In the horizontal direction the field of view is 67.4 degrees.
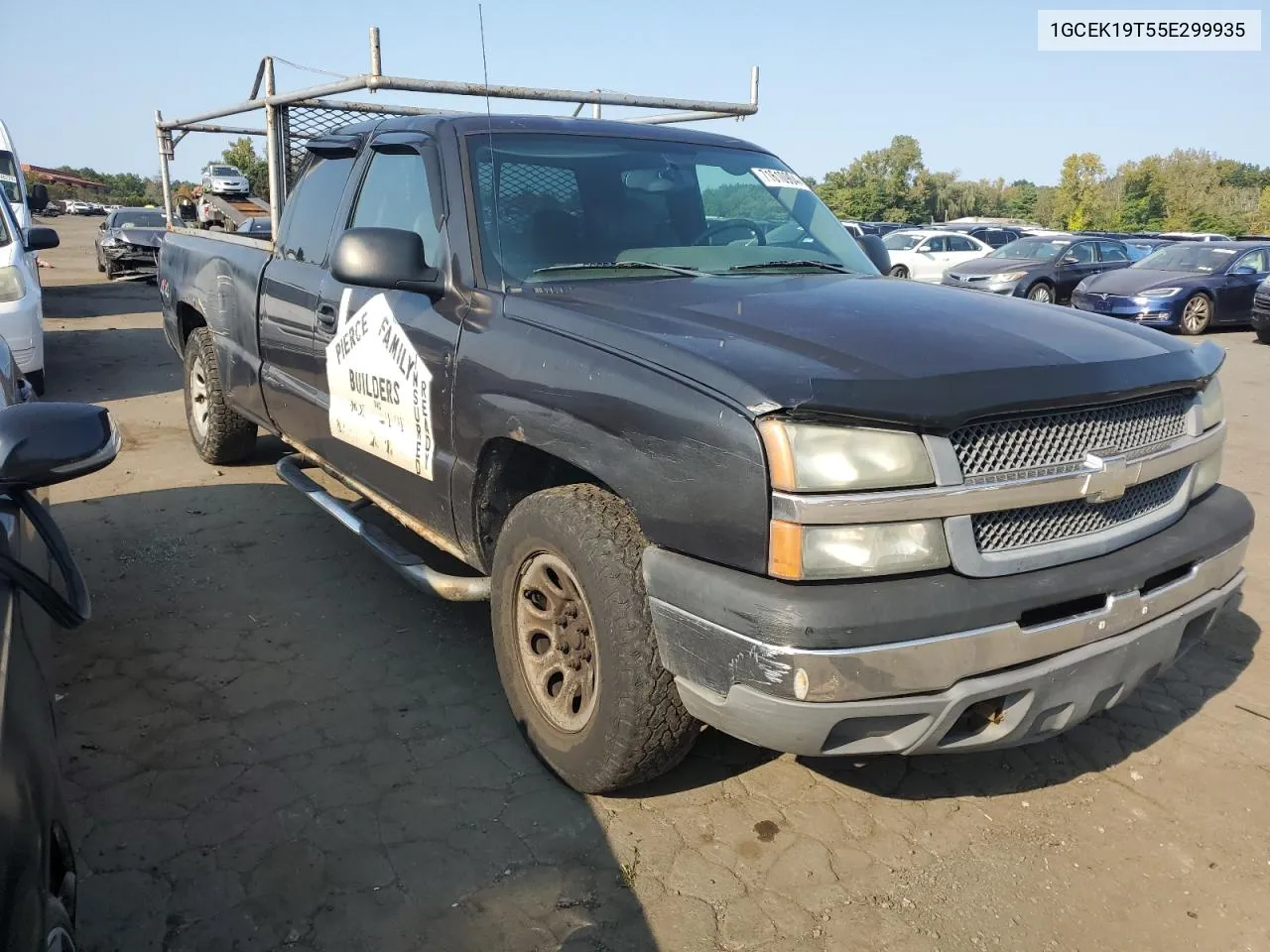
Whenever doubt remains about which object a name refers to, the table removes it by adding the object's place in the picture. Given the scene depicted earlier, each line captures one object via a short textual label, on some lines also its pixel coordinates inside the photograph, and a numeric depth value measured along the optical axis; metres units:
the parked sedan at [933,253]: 21.03
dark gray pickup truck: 2.05
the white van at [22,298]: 7.39
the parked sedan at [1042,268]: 16.67
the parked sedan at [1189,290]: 14.28
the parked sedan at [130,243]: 18.08
